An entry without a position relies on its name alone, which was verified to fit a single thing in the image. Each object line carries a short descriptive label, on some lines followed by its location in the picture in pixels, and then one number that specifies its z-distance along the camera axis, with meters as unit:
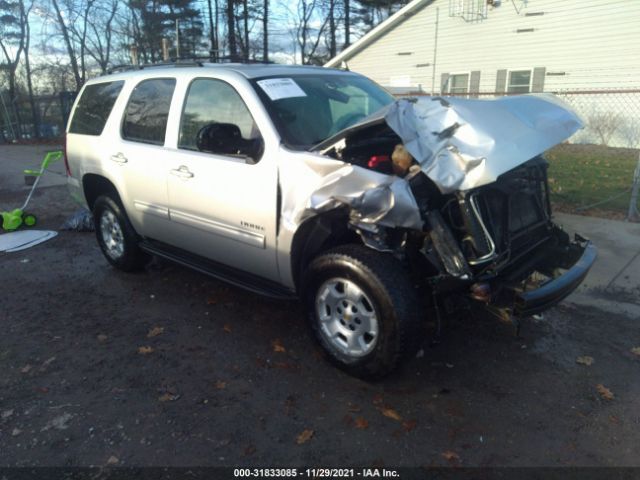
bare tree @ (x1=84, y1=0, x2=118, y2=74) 33.12
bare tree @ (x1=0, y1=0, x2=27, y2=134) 28.16
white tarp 6.39
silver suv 2.92
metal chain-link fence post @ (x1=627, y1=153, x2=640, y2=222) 6.51
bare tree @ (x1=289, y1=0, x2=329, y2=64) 42.31
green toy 7.10
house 15.46
